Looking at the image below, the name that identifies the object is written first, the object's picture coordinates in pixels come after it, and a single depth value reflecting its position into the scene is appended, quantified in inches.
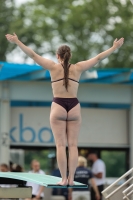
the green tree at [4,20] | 2042.2
